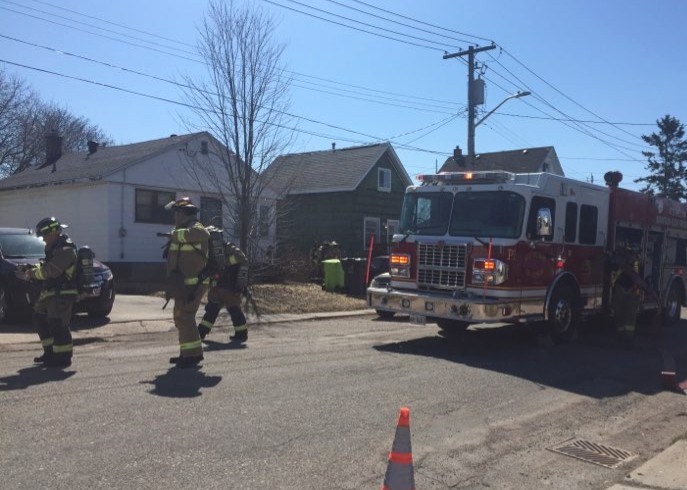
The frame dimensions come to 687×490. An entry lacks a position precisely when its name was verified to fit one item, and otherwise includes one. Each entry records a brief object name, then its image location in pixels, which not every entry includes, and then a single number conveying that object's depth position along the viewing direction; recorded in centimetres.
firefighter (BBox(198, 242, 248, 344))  932
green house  2848
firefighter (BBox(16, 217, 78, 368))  716
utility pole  2205
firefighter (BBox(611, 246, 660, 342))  1068
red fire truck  891
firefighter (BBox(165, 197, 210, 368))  721
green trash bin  1758
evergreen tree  4591
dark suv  1031
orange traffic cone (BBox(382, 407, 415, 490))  333
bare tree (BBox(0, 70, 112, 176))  3969
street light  2197
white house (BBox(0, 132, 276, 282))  2008
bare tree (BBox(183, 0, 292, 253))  1538
